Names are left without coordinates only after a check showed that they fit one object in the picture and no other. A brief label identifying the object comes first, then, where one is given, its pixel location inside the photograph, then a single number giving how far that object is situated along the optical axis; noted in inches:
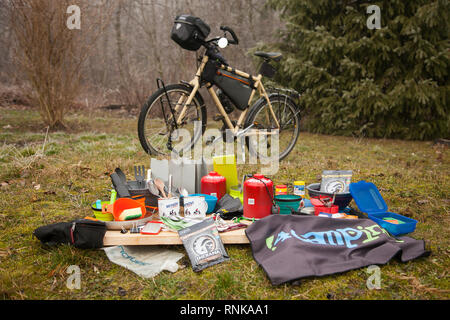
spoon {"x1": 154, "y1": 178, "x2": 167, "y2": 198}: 102.6
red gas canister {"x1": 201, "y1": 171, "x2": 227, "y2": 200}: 107.4
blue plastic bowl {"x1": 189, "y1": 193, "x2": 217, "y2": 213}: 101.3
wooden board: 81.8
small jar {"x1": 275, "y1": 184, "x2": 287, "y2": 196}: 105.5
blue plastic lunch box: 96.3
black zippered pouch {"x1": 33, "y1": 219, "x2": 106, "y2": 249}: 79.4
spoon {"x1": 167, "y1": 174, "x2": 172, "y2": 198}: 104.9
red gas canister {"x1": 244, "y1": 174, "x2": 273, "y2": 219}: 93.5
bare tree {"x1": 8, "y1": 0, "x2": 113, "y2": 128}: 219.0
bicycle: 149.5
